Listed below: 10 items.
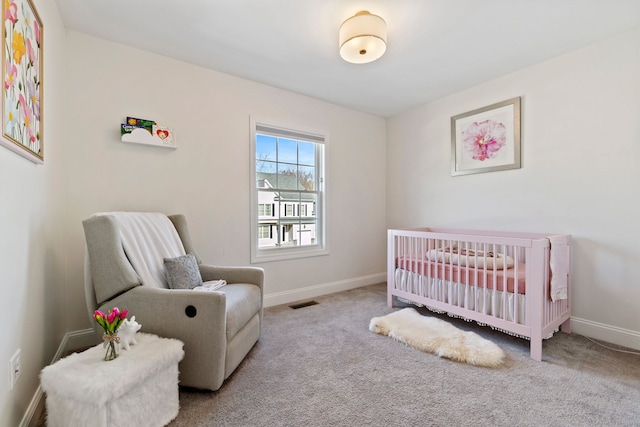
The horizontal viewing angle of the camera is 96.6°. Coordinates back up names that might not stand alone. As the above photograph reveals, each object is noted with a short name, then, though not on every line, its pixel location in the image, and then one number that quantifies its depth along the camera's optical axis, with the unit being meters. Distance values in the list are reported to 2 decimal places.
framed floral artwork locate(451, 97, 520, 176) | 2.68
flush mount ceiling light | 1.81
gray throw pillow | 1.86
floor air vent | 2.93
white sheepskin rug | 1.87
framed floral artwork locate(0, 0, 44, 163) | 1.12
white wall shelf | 2.24
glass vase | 1.24
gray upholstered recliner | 1.49
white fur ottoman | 1.08
